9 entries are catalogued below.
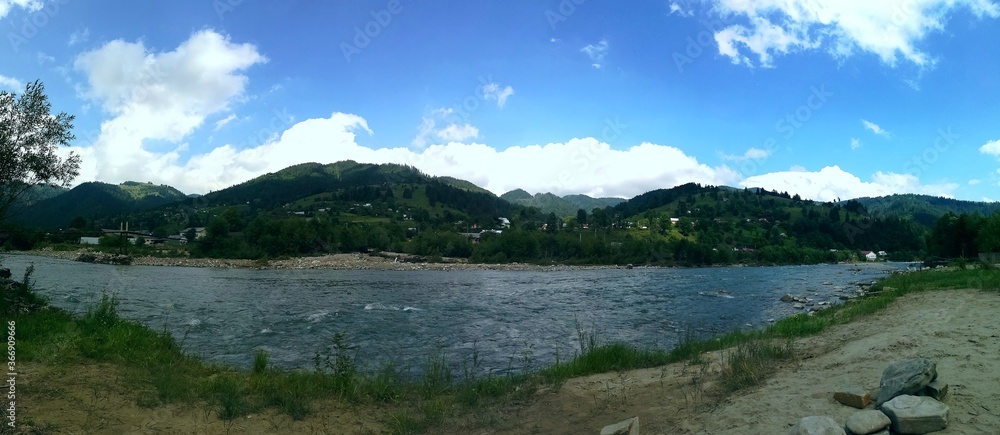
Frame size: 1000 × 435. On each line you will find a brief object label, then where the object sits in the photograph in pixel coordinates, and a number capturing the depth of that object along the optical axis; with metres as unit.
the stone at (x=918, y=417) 4.91
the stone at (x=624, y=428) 5.99
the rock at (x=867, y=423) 4.96
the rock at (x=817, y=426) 4.82
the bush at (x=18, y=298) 13.70
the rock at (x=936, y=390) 5.62
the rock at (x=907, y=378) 5.66
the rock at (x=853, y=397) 5.98
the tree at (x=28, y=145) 14.38
